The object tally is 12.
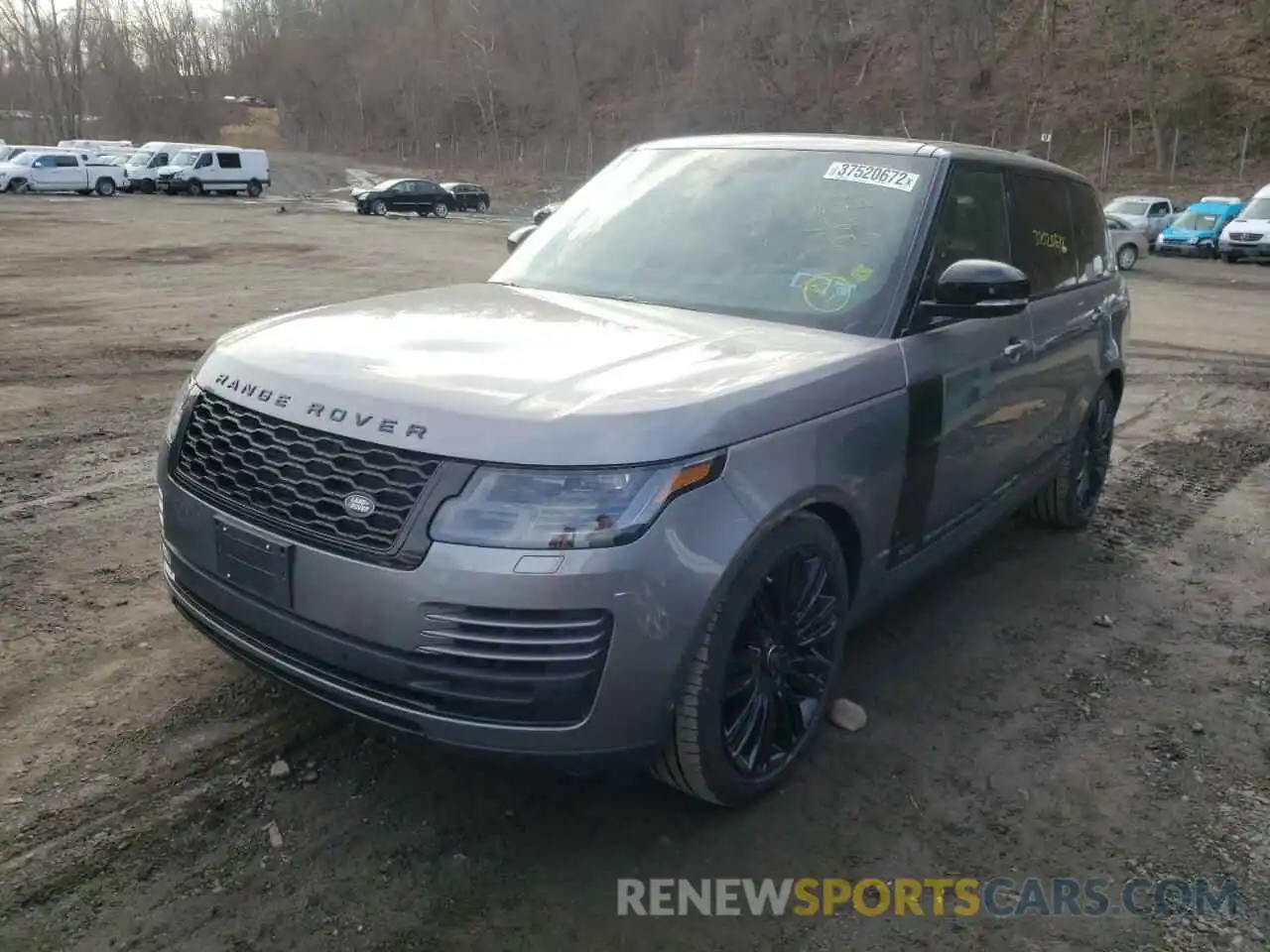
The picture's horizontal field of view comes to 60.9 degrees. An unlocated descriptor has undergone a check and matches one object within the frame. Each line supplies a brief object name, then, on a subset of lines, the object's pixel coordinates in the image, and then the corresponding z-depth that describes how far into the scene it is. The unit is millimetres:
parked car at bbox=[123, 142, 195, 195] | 45250
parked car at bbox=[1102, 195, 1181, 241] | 30547
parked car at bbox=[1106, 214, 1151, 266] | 25297
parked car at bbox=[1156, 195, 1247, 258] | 29062
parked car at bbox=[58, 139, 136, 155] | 54000
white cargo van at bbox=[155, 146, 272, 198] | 45062
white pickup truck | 41500
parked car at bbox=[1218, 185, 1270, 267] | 27047
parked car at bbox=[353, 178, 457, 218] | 39844
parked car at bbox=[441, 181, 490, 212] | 45084
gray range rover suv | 2574
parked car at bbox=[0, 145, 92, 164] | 42875
